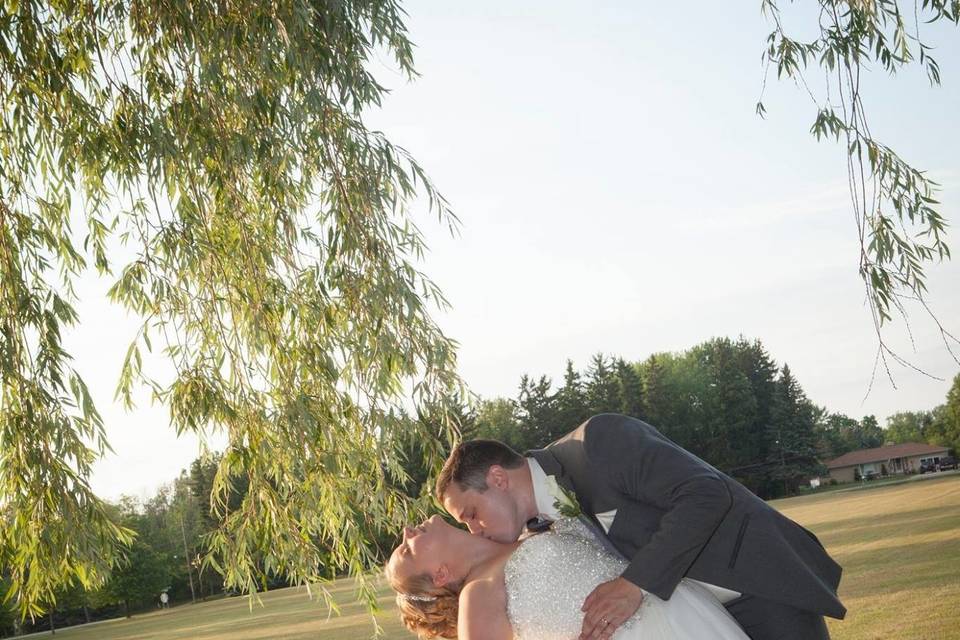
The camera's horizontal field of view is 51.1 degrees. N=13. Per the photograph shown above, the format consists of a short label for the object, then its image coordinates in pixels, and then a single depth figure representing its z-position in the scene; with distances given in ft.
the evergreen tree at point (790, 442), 208.64
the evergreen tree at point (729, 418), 212.84
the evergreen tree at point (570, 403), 187.93
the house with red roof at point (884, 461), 267.39
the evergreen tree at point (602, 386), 199.72
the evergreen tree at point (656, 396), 208.03
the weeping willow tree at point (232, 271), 15.14
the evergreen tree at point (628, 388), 204.23
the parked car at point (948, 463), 242.66
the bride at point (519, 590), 8.79
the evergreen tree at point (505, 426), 188.14
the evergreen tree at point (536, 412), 185.68
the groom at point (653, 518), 8.76
